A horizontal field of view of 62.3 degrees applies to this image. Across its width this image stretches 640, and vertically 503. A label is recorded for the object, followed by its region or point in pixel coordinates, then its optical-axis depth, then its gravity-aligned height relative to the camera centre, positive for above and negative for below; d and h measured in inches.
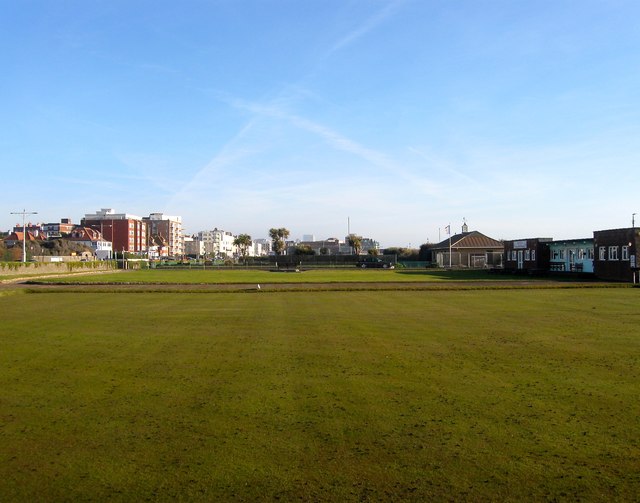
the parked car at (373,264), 4488.2 -53.6
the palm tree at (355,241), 6195.9 +201.0
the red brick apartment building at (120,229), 7047.2 +441.3
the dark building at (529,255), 2810.0 +2.0
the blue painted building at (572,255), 2456.9 -2.1
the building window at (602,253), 2200.4 +5.4
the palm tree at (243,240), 6456.7 +240.8
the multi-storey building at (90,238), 6412.4 +298.1
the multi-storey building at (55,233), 7061.0 +406.3
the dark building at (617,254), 2012.8 +1.2
